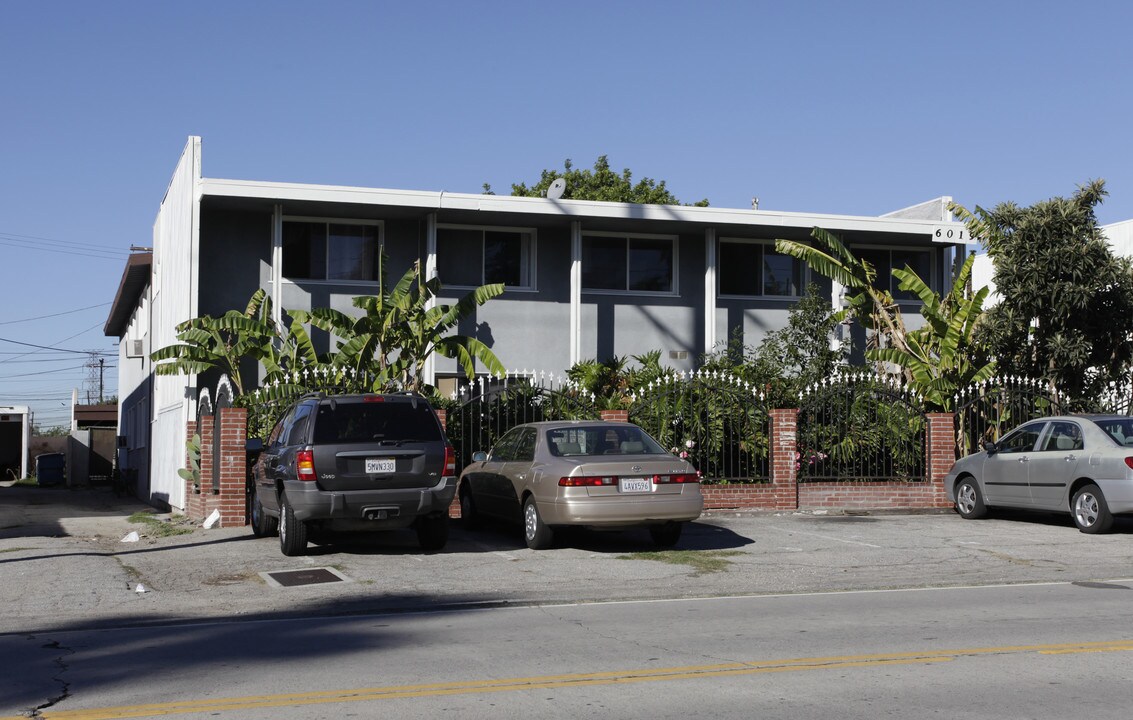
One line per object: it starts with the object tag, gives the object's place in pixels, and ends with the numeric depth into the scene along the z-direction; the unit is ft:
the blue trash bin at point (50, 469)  144.87
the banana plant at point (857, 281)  74.59
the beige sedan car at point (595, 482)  44.32
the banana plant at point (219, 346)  65.21
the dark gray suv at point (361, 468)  43.09
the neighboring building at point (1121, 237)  114.32
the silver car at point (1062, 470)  51.13
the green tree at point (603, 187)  145.69
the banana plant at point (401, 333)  66.39
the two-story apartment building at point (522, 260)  74.38
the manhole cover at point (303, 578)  39.45
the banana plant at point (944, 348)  69.97
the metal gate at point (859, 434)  66.08
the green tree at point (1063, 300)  70.23
